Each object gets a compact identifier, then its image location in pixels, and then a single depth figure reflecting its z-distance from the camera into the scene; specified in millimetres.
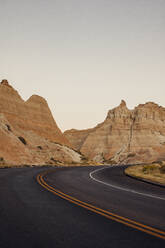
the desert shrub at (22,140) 59484
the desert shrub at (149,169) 27616
